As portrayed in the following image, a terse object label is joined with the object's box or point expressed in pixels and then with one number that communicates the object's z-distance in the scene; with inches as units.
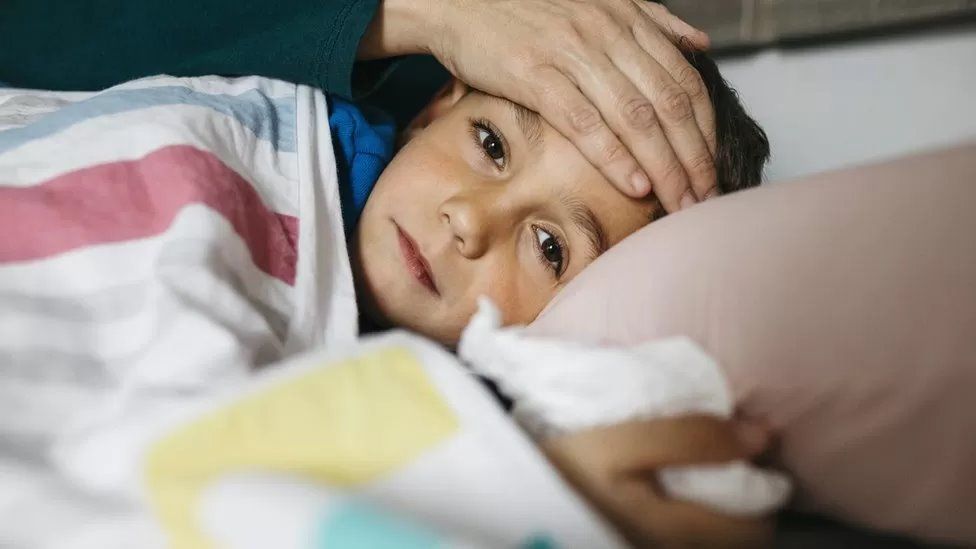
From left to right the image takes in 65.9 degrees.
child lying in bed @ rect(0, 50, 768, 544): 17.9
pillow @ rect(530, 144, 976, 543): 16.1
